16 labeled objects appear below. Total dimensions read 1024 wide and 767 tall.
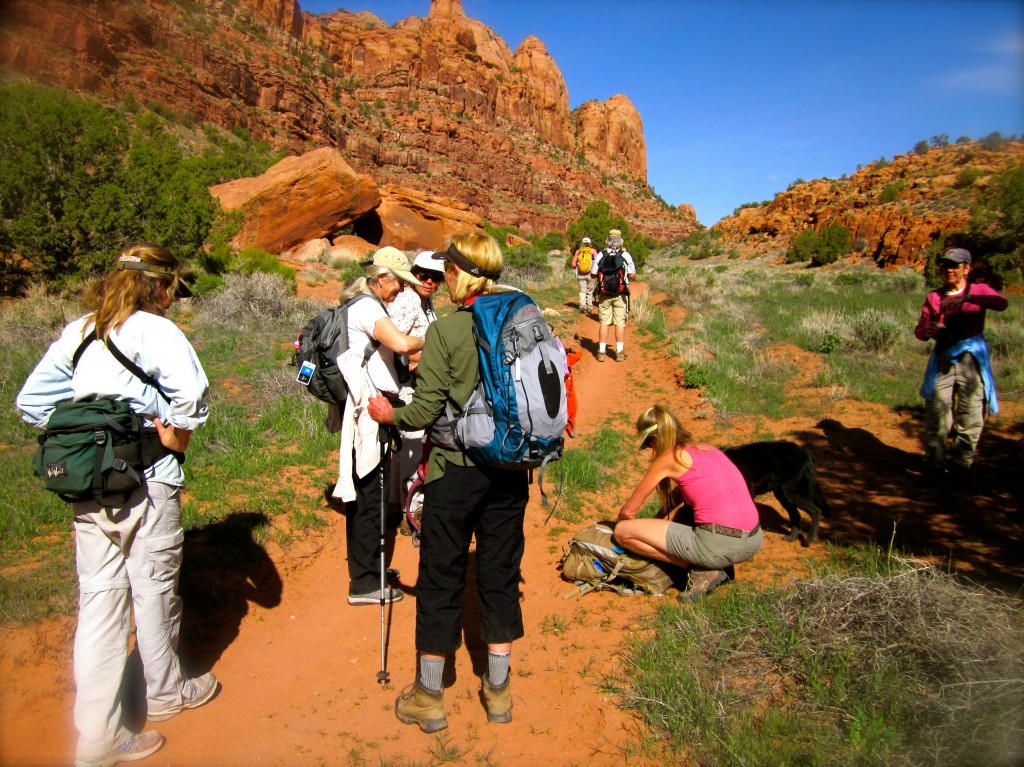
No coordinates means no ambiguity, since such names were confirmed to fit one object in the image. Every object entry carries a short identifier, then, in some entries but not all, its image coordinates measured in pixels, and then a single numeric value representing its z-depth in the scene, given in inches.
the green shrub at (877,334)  378.6
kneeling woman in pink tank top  141.1
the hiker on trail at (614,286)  372.5
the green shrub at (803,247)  1217.4
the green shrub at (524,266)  723.5
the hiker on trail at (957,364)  197.0
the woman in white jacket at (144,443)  91.6
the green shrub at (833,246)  1114.1
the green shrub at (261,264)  577.3
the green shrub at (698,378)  332.7
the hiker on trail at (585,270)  524.4
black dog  173.6
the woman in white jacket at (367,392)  130.3
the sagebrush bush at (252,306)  381.1
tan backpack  152.7
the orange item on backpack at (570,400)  103.4
